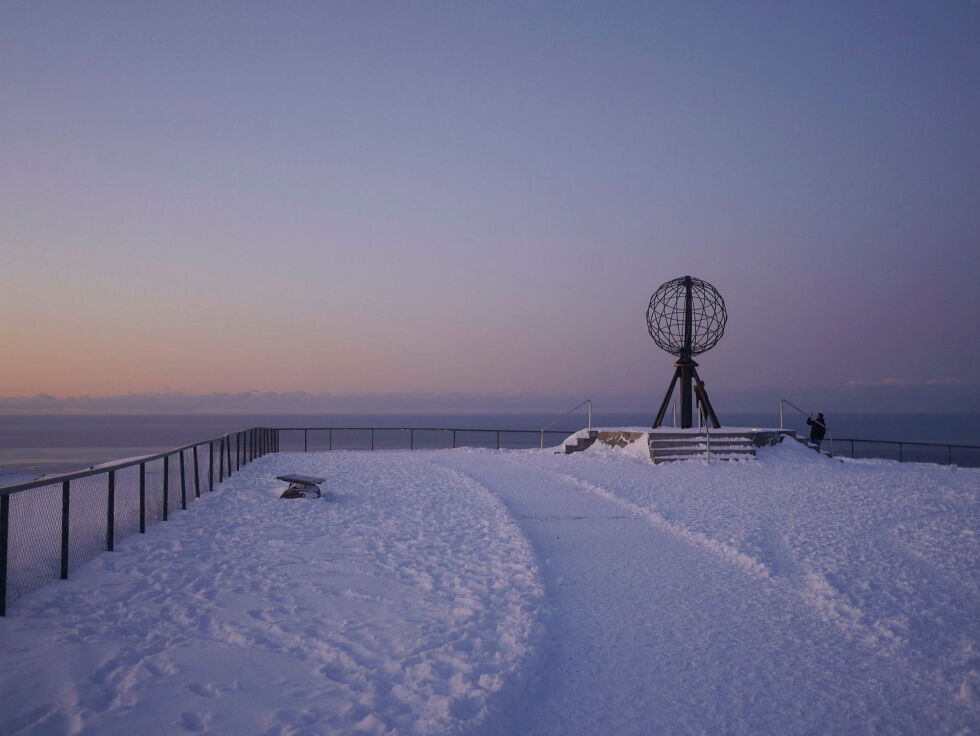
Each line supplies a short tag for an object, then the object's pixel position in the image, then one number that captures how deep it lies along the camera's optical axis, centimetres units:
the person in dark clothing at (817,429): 2223
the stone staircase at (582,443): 2164
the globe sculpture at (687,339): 2253
